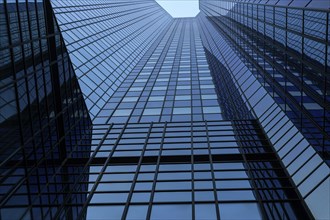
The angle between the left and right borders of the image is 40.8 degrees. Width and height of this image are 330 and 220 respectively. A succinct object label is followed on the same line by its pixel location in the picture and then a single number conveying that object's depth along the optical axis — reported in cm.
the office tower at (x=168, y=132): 1794
